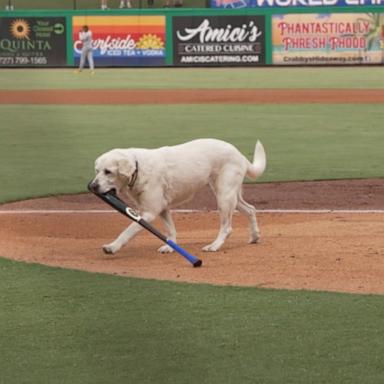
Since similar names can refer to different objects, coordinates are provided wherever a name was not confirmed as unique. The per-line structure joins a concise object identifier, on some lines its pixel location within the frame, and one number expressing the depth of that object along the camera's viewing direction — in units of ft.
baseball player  150.20
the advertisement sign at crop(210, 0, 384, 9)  175.01
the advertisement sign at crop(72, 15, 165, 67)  161.68
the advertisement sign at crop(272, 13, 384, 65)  158.40
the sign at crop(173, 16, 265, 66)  159.94
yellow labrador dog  33.14
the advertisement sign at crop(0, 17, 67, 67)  160.86
